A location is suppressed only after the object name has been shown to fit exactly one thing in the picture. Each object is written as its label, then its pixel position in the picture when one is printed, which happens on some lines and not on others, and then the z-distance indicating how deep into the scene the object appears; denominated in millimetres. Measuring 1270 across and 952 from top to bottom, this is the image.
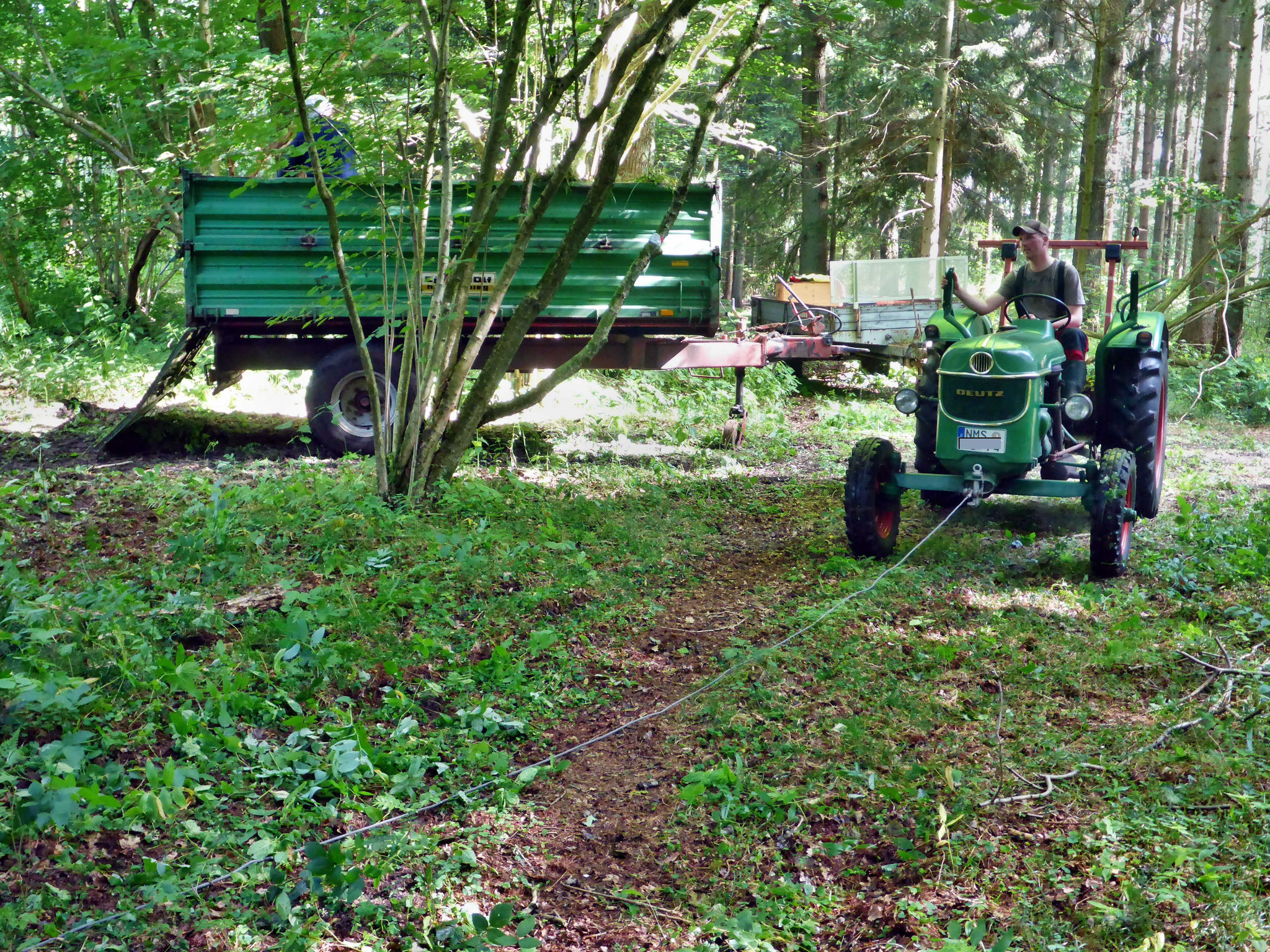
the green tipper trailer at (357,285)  8242
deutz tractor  5516
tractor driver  6121
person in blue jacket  6211
